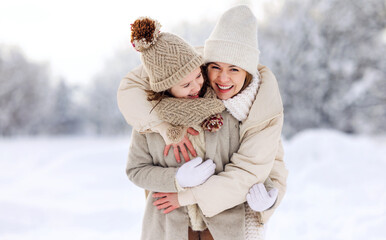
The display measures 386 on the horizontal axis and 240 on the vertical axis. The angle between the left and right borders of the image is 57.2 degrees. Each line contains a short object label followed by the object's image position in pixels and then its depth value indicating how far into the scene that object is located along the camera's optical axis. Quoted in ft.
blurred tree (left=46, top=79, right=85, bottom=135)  60.03
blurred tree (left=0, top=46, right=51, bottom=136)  56.34
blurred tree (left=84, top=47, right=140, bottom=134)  57.67
